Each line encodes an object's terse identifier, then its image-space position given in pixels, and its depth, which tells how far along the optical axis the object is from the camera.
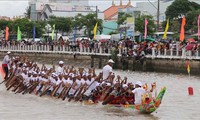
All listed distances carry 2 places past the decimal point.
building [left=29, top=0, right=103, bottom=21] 107.82
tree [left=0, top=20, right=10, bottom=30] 97.46
